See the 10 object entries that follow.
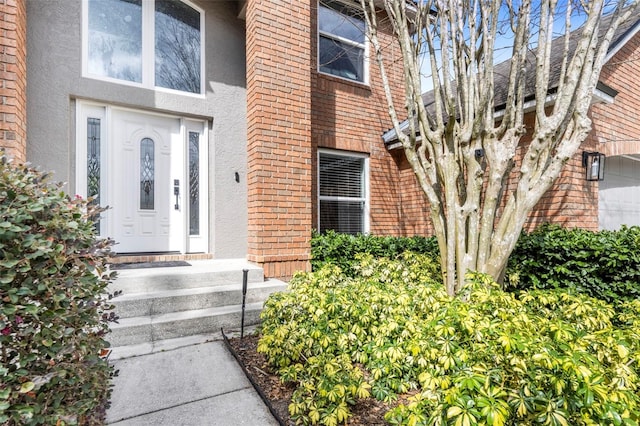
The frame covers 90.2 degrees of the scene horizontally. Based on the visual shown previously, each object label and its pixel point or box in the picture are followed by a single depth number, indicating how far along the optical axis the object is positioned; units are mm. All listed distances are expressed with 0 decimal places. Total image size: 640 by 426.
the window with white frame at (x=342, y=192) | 6180
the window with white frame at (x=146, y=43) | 4648
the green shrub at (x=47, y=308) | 1253
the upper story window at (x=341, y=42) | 6367
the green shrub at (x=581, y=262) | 3490
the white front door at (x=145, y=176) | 4609
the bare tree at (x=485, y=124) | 3375
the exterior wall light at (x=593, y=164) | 4992
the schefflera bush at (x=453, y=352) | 1330
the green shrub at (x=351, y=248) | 4984
